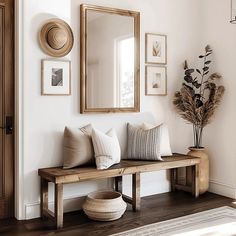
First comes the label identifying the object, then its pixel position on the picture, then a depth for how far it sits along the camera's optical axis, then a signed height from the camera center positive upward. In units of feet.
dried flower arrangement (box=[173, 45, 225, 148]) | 13.88 +0.30
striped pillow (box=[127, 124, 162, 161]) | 12.55 -1.43
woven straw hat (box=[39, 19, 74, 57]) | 11.32 +2.20
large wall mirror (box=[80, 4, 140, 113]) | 12.28 +1.68
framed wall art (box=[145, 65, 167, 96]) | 13.84 +1.00
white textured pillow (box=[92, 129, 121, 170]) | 11.20 -1.46
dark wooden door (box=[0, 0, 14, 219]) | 11.09 -0.02
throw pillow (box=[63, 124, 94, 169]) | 11.30 -1.43
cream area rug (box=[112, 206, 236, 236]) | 9.92 -3.61
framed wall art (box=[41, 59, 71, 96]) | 11.41 +0.92
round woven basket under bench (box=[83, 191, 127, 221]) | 10.72 -3.20
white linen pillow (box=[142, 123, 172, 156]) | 13.25 -1.35
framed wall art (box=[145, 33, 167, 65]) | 13.76 +2.28
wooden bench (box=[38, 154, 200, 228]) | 10.34 -2.19
